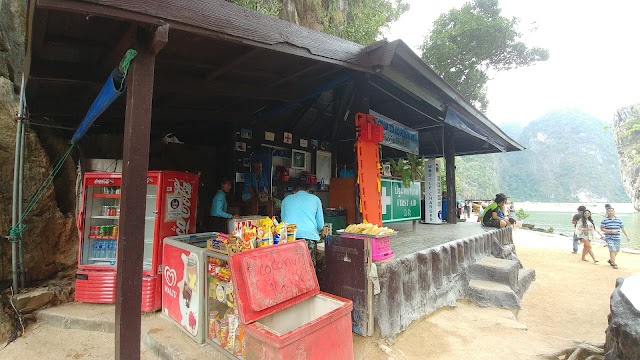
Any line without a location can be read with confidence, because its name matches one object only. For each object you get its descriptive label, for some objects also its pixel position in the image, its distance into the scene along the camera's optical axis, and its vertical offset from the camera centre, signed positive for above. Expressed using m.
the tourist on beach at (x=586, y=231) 10.53 -1.18
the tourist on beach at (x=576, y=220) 10.69 -0.83
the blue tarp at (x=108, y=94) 2.87 +1.18
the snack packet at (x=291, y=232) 3.36 -0.35
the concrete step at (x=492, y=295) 5.46 -1.84
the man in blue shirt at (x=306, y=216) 4.28 -0.22
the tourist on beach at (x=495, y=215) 8.87 -0.48
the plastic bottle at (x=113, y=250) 4.84 -0.78
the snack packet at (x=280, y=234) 3.18 -0.36
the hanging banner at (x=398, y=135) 6.37 +1.58
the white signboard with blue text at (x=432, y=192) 9.63 +0.27
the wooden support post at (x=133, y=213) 2.46 -0.08
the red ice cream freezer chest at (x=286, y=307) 2.24 -0.98
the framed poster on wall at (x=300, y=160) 8.51 +1.24
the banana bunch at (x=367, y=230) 3.93 -0.40
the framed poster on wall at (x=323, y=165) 9.15 +1.15
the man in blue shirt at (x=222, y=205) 5.76 -0.06
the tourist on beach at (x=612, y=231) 9.45 -1.07
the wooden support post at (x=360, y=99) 5.57 +1.97
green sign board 6.80 -0.02
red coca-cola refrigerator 4.35 -0.37
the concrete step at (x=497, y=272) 6.11 -1.55
